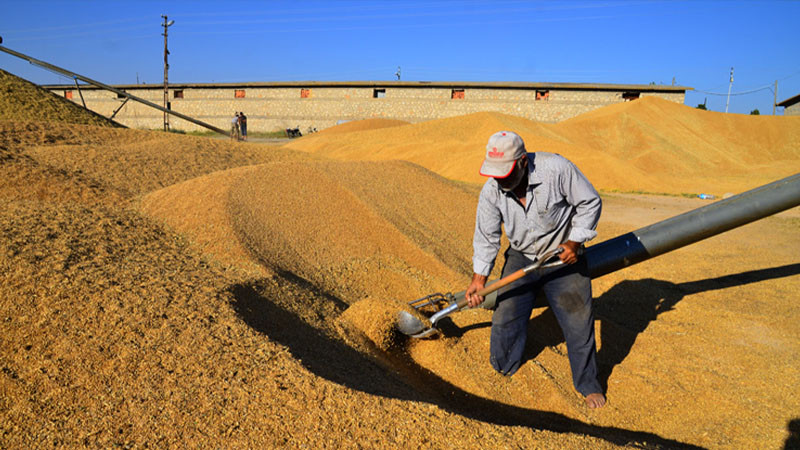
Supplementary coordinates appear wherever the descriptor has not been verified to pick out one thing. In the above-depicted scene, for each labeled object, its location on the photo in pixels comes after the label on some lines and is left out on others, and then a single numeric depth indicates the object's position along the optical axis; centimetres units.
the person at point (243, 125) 2050
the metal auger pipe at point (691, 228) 318
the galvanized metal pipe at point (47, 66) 1156
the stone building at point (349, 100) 2702
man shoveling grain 269
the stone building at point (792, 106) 2761
